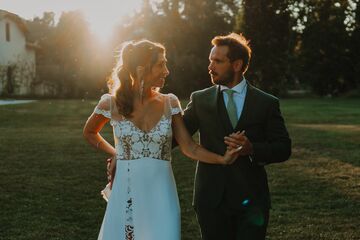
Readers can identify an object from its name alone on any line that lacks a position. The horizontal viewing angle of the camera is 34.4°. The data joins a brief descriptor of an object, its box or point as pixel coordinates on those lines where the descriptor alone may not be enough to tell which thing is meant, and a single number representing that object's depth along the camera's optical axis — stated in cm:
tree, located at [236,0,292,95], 5725
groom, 451
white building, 4991
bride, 434
